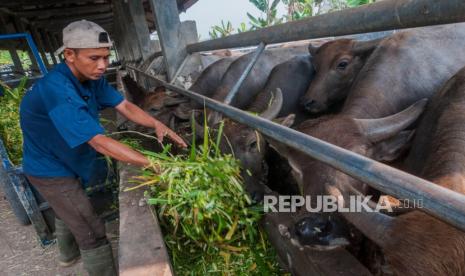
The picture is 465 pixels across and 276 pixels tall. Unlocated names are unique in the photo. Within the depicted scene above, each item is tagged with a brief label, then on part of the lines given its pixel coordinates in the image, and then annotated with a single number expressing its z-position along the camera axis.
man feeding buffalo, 2.57
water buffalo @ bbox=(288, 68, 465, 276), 1.40
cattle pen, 1.01
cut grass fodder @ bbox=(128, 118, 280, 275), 2.42
